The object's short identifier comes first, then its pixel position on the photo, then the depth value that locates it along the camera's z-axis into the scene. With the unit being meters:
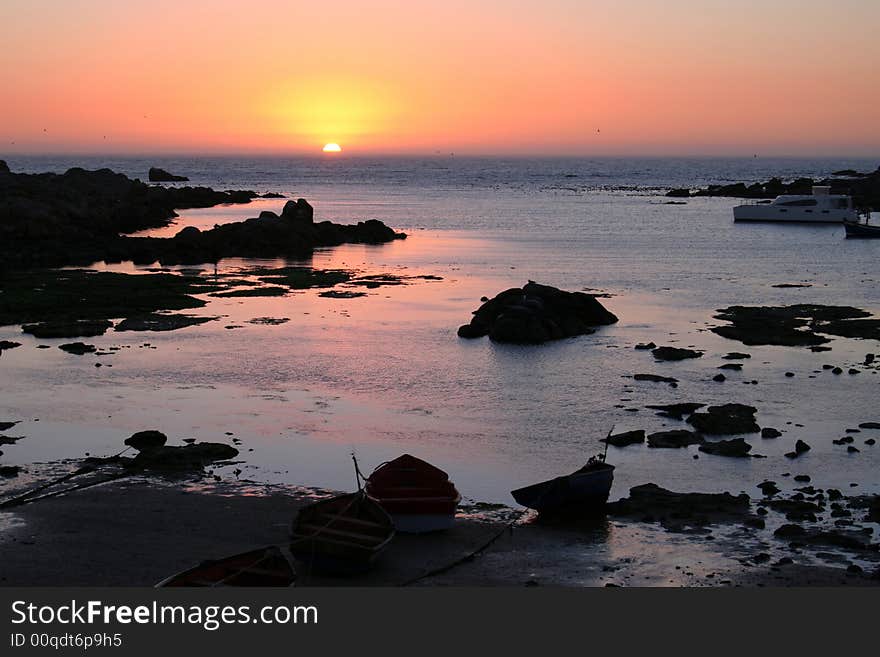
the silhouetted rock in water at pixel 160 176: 193.62
